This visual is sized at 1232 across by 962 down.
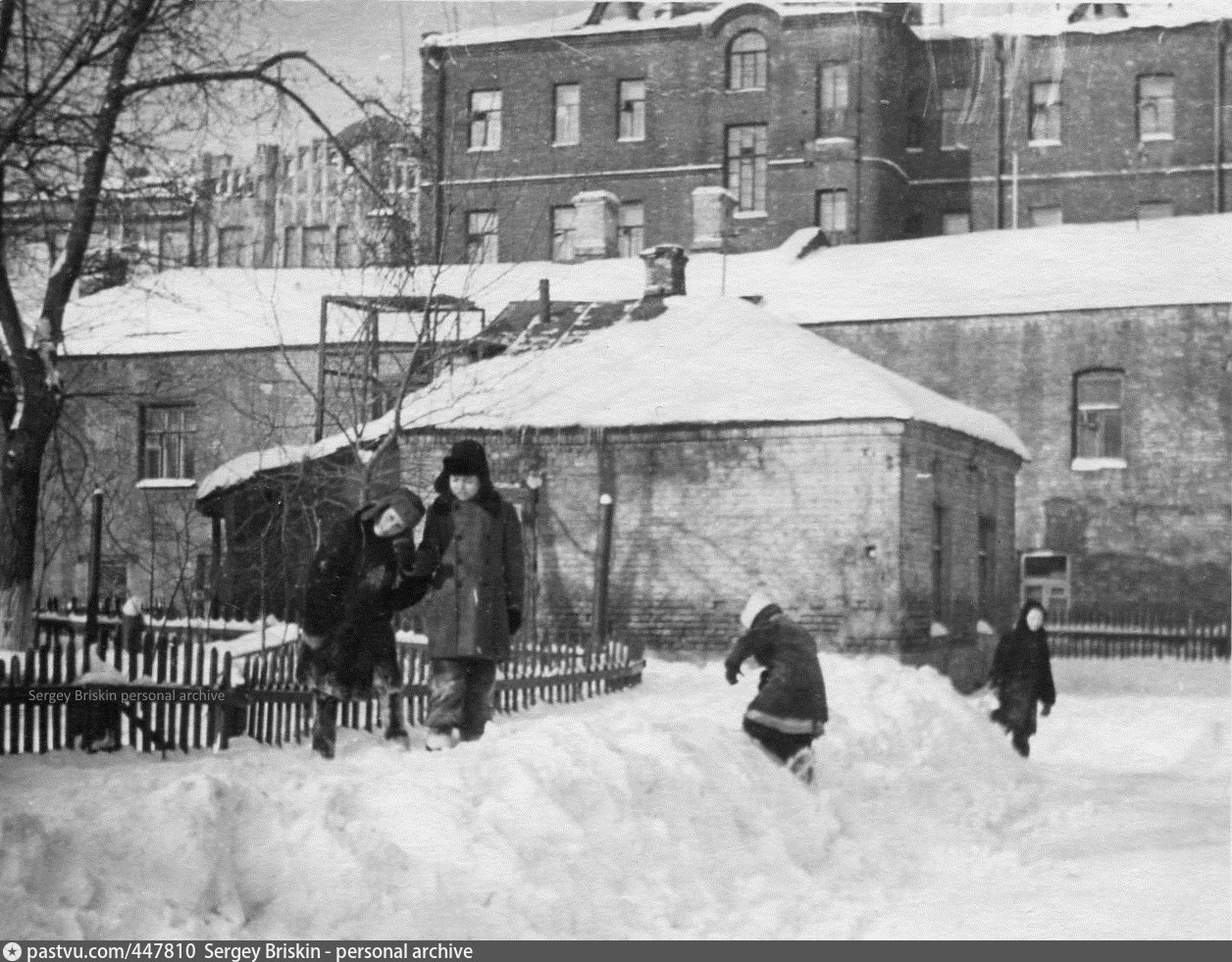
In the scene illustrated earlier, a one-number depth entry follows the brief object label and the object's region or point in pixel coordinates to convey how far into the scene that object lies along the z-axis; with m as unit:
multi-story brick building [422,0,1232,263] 37.38
